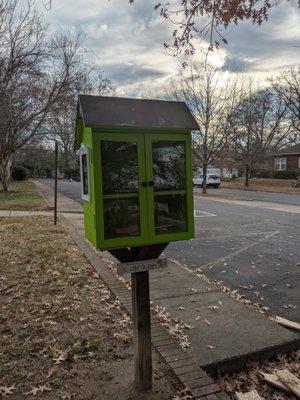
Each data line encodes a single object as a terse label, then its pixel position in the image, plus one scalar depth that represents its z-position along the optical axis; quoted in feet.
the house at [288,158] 179.75
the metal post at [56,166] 34.58
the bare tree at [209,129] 86.84
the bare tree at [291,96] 124.94
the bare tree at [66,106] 74.90
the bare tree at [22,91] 59.26
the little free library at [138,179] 8.93
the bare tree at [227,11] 16.72
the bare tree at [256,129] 125.08
